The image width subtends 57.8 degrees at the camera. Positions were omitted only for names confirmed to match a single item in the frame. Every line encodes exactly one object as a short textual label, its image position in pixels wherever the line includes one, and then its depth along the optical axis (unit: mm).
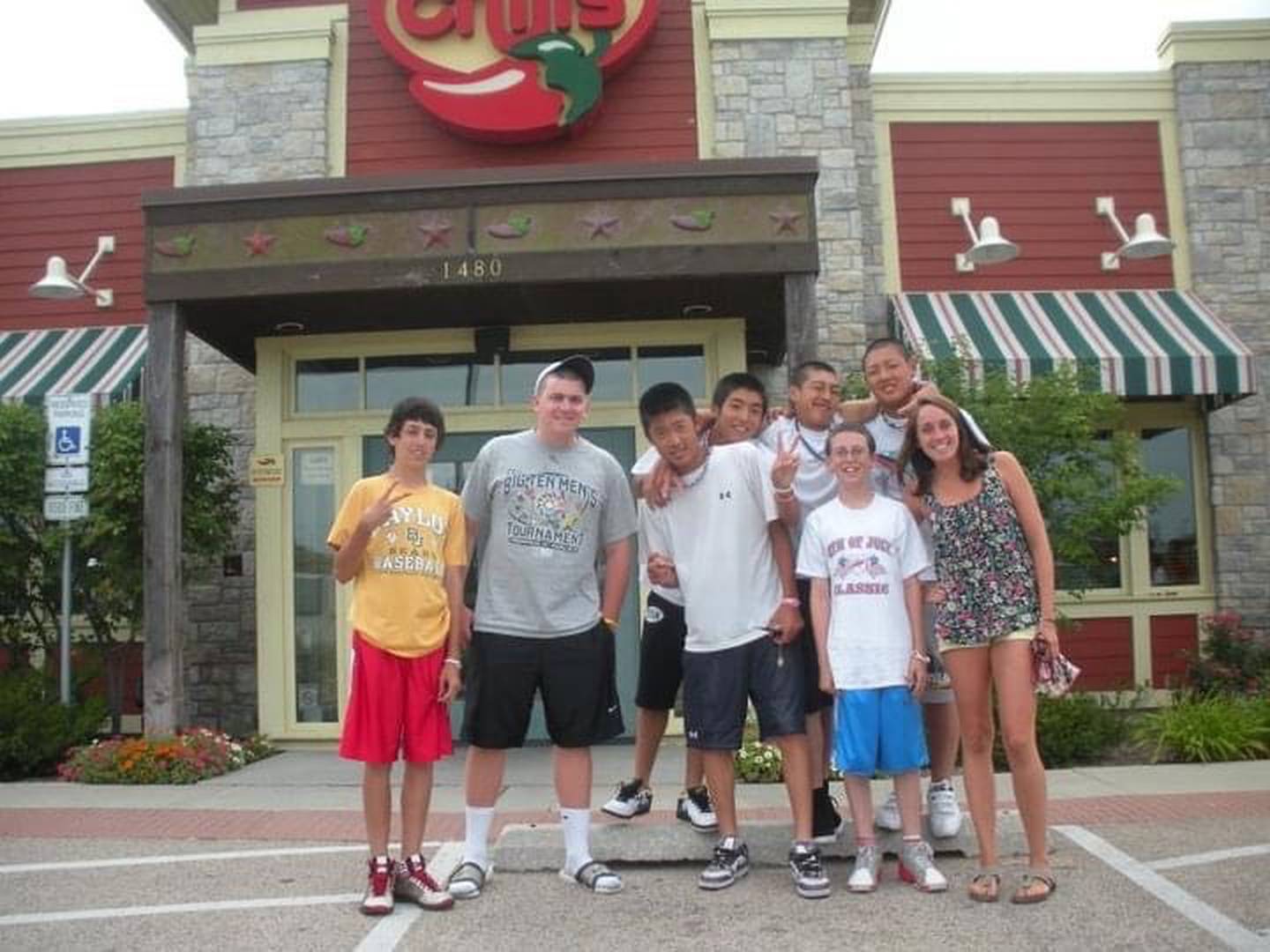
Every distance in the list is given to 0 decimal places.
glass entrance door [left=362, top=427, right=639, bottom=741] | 8930
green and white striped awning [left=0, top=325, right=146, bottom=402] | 9547
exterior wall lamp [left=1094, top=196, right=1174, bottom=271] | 9375
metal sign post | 8109
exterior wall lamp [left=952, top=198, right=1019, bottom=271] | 9328
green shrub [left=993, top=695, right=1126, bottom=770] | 7184
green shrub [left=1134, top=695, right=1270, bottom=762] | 7062
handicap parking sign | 8133
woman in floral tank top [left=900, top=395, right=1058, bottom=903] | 3914
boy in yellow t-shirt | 4016
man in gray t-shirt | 4215
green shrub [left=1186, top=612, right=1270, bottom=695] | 9539
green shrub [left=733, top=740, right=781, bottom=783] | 6629
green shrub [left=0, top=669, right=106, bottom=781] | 7641
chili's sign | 9945
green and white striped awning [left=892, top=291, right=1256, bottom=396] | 9188
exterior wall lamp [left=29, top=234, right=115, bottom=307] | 9352
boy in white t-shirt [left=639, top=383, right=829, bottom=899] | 4168
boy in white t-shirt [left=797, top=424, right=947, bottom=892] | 3996
